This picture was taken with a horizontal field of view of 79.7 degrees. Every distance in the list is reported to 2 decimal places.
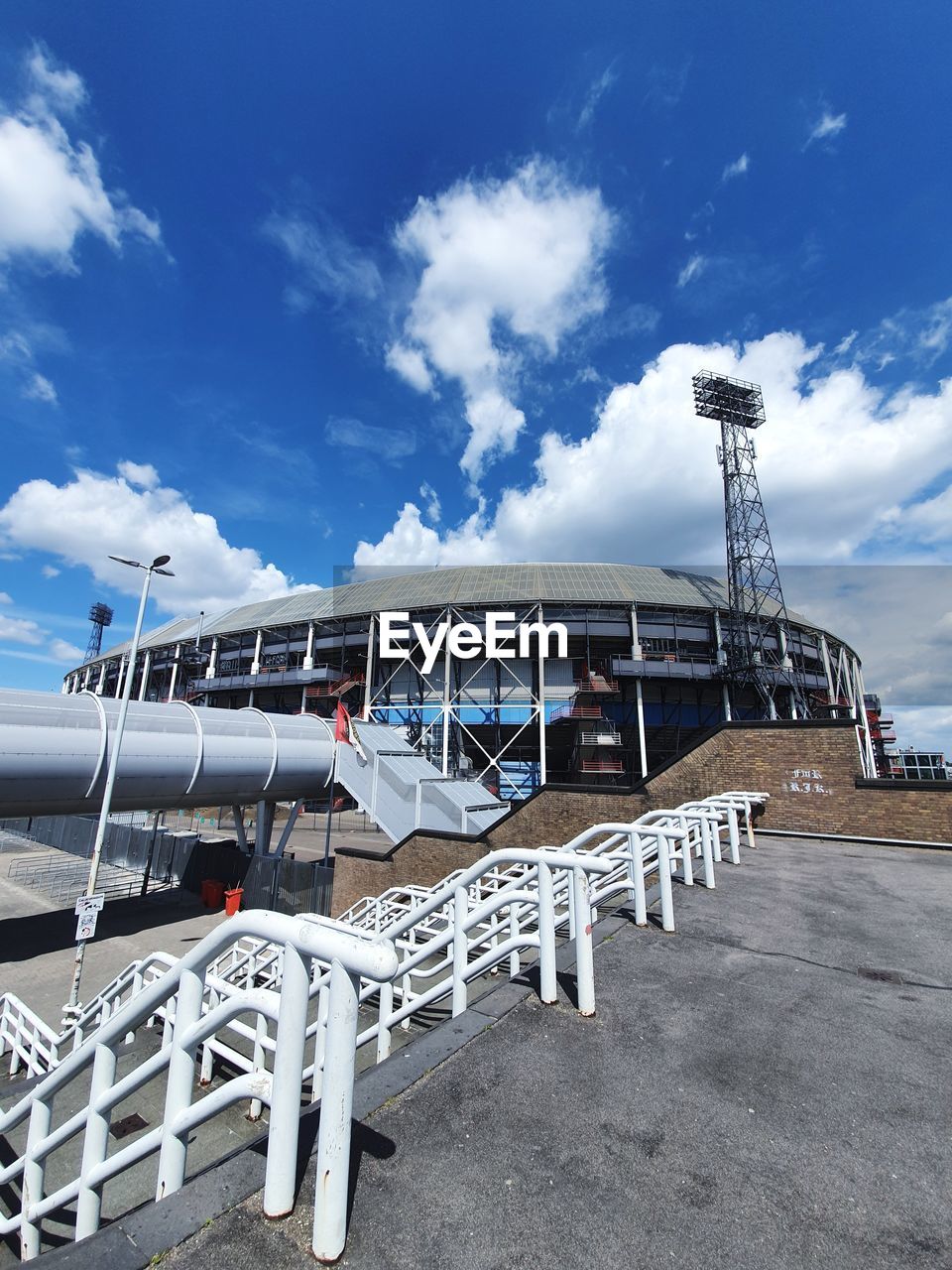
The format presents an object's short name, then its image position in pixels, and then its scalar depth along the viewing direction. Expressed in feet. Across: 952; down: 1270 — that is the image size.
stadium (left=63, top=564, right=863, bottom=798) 131.03
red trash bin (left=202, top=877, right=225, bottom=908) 75.46
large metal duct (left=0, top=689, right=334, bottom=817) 48.65
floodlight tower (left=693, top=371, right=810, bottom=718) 131.34
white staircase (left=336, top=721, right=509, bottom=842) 61.46
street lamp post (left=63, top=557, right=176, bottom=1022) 43.24
